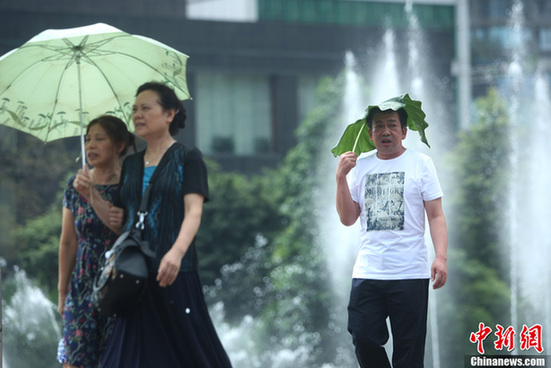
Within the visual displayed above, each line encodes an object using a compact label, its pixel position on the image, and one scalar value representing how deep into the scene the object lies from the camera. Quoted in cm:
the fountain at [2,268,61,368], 3762
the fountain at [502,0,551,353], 4503
